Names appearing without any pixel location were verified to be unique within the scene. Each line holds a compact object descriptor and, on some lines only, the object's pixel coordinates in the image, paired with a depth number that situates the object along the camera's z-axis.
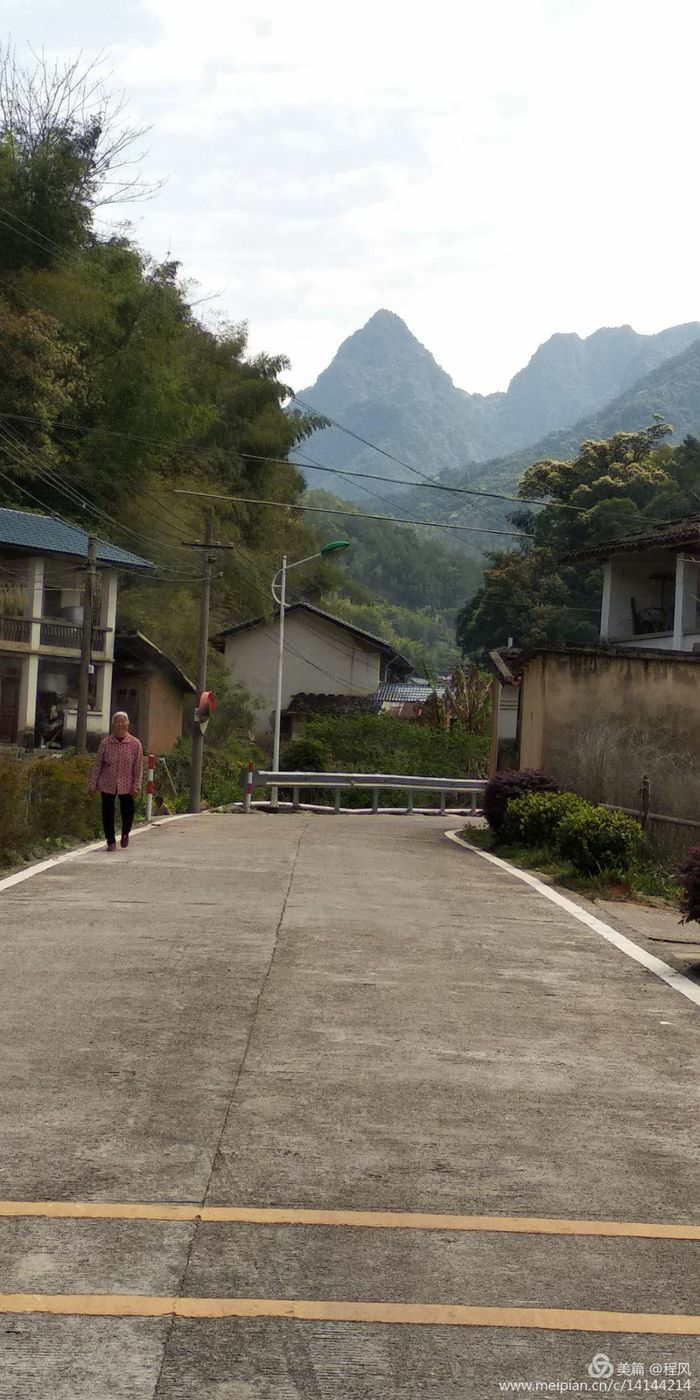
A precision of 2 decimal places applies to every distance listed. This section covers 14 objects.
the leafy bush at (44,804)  16.53
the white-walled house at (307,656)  70.94
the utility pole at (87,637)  36.88
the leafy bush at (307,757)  53.41
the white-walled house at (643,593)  38.41
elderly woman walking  18.33
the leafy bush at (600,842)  18.02
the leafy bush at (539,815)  21.19
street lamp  45.53
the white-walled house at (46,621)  47.00
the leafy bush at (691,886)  11.10
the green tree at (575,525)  63.94
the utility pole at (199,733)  40.00
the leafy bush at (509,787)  23.72
